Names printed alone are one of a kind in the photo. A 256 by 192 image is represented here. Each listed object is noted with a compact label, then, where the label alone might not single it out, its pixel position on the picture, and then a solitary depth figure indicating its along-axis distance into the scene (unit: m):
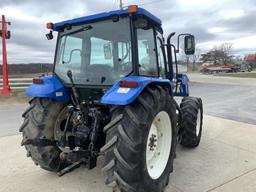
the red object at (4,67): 8.75
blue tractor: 1.95
